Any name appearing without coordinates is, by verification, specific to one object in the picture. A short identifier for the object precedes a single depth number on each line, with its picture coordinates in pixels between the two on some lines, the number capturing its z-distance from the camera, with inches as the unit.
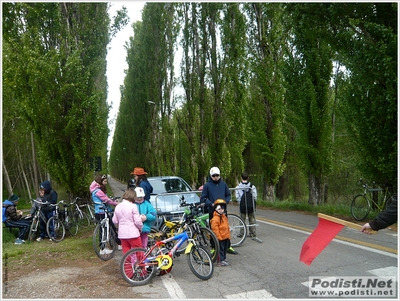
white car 344.8
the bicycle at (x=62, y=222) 412.8
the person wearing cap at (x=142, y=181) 323.9
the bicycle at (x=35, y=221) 408.5
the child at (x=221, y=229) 255.1
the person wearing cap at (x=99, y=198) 335.0
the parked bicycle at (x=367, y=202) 409.1
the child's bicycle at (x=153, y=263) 223.5
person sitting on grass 416.8
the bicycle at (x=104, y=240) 298.5
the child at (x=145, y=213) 258.7
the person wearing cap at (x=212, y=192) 276.5
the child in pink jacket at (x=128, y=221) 237.9
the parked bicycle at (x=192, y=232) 246.7
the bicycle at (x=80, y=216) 469.7
